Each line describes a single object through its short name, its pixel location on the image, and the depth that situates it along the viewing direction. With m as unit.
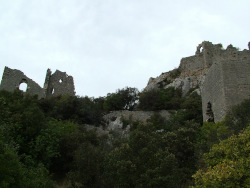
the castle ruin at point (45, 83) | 30.89
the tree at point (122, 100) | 29.94
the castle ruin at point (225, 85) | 16.75
